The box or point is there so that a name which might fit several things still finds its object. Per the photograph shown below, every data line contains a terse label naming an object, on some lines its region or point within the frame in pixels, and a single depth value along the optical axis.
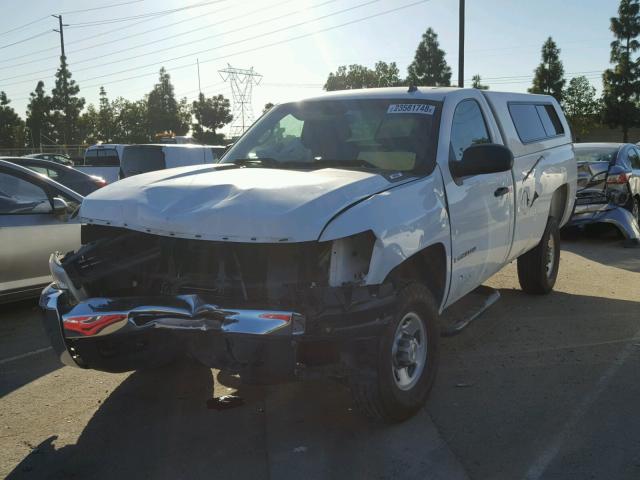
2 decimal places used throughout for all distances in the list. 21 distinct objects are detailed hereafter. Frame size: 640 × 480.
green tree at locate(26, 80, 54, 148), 67.62
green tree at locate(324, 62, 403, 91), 78.00
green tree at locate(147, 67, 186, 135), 77.12
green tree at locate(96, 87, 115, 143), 75.07
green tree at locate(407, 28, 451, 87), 51.91
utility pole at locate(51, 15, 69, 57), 49.72
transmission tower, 59.72
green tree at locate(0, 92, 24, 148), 67.56
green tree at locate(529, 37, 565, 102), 48.22
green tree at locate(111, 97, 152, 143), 76.25
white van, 15.20
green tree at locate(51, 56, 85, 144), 59.57
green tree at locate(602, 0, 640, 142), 46.06
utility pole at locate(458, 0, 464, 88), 22.16
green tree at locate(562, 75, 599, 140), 48.97
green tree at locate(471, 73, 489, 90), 63.22
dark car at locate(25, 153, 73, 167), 31.59
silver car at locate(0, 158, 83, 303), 6.16
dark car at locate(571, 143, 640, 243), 10.51
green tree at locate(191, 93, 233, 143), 73.31
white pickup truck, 3.24
